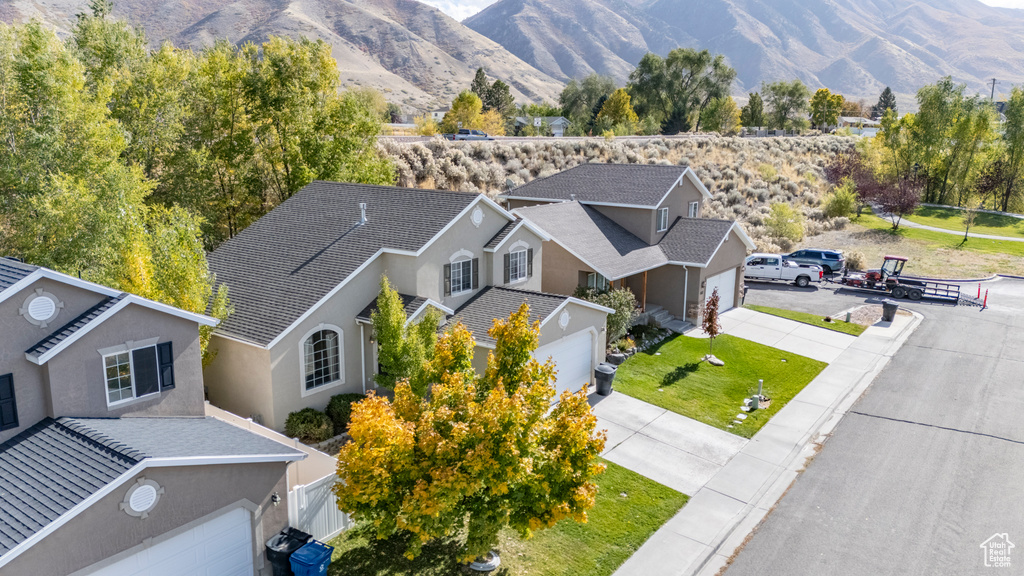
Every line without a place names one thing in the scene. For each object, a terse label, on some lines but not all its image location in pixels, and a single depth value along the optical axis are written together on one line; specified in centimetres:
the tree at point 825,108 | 10725
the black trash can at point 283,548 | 1200
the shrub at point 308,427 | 1727
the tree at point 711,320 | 2506
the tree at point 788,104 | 10212
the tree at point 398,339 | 1628
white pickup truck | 3853
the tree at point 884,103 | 13475
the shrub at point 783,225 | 4947
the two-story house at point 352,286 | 1783
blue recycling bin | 1164
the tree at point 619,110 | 8400
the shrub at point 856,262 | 4245
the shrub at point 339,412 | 1819
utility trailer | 3572
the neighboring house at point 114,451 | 968
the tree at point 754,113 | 9971
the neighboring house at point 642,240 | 2775
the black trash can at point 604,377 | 2139
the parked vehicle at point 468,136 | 5603
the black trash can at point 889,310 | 3106
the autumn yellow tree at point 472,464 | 1025
